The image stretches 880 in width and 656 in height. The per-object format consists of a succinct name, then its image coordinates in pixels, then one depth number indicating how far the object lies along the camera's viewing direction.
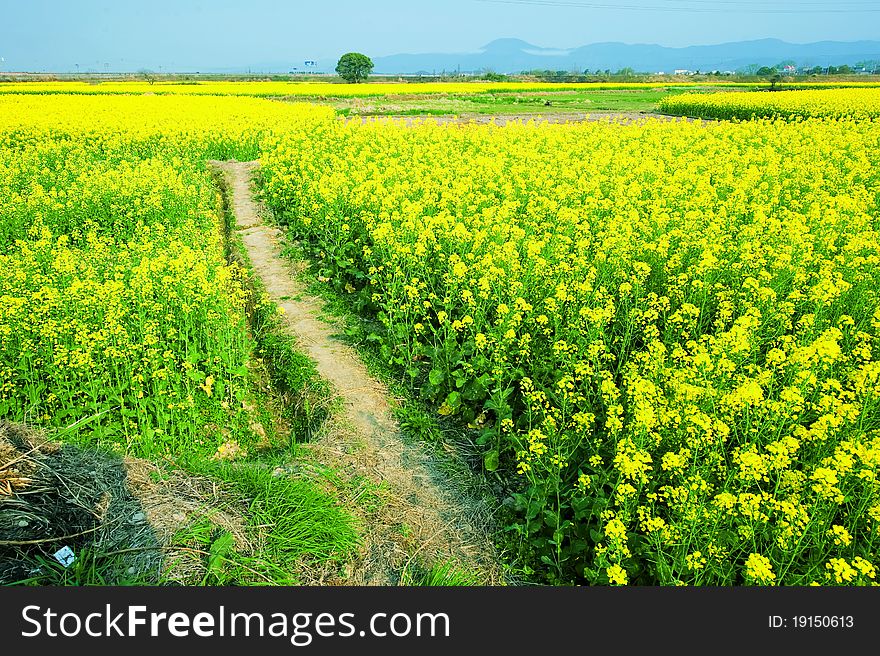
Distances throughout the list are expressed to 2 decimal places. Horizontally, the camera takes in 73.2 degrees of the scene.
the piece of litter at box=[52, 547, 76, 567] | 3.94
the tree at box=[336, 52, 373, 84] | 90.75
